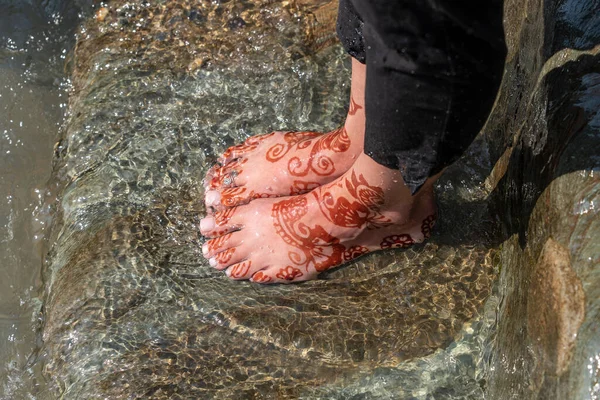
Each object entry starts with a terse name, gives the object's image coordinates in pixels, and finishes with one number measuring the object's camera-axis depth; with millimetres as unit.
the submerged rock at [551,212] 1194
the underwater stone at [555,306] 1192
